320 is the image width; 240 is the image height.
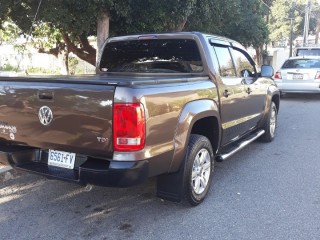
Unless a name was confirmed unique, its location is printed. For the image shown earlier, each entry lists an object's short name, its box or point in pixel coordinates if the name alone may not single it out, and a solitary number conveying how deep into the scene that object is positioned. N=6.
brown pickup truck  3.33
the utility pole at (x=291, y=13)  46.56
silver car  12.92
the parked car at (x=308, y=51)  18.80
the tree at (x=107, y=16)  8.64
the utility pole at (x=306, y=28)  35.38
